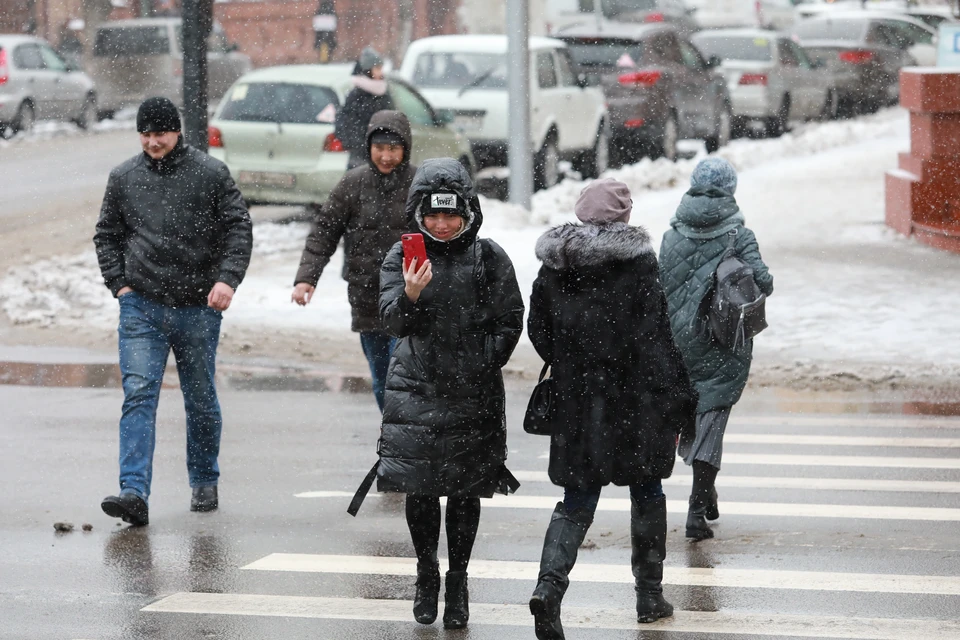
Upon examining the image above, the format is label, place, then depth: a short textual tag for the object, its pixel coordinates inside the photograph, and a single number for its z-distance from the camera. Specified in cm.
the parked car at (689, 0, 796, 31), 4628
